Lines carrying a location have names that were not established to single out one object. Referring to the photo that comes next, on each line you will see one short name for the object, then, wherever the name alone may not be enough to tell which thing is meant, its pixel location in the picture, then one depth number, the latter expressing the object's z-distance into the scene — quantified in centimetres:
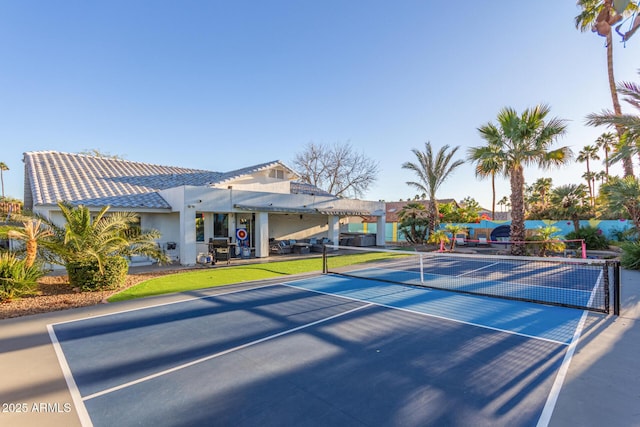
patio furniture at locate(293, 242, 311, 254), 2339
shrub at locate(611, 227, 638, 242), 2308
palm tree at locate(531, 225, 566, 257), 1859
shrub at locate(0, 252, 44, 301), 900
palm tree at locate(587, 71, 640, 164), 1114
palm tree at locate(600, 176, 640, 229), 1512
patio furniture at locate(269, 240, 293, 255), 2320
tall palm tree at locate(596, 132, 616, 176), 4144
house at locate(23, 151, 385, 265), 1675
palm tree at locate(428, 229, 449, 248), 2239
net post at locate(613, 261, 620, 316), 741
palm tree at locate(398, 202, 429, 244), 2906
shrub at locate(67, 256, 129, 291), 1041
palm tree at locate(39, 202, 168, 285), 1052
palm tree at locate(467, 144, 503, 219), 1877
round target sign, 2047
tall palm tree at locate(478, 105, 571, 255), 1775
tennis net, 930
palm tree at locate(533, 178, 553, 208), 4399
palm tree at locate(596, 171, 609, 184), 4641
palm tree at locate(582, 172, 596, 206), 4772
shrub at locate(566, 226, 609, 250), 2306
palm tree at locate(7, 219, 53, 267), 982
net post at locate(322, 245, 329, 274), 1434
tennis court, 376
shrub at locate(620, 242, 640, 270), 1416
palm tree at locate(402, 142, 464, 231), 2777
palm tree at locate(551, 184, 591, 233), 2533
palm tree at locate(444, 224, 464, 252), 2328
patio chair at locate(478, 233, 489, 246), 2857
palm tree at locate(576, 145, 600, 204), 4669
